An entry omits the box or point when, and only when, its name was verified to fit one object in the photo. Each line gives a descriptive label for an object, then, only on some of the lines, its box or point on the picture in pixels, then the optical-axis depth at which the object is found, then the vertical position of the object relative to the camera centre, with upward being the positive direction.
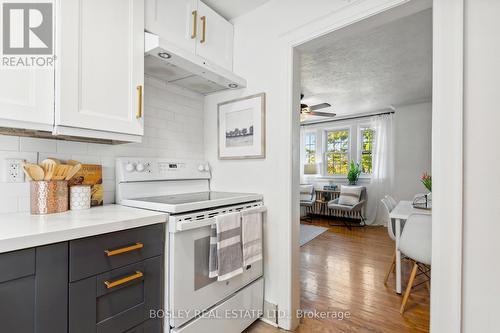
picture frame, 1.87 +0.32
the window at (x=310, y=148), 6.25 +0.48
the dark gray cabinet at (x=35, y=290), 0.78 -0.44
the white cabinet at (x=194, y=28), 1.52 +0.97
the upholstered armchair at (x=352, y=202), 4.98 -0.79
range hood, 1.45 +0.69
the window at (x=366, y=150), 5.48 +0.38
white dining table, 2.22 -0.55
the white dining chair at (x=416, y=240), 1.86 -0.59
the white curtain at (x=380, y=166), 5.08 +0.01
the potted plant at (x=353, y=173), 5.40 -0.15
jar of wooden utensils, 1.21 -0.11
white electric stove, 1.25 -0.43
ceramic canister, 1.36 -0.19
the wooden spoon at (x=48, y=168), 1.26 -0.02
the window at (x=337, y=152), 5.81 +0.35
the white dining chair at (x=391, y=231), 2.46 -0.69
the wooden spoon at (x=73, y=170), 1.33 -0.03
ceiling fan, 3.64 +0.89
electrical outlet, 1.23 -0.04
